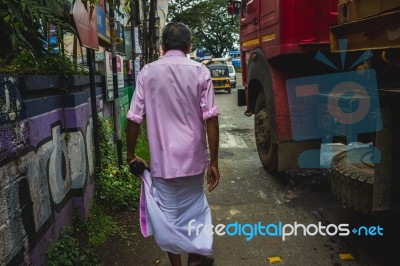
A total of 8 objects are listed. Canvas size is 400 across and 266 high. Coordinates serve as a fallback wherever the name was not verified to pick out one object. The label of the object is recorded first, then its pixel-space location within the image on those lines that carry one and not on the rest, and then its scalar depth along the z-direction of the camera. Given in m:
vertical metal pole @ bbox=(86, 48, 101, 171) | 3.84
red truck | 2.54
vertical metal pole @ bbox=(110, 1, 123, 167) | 4.86
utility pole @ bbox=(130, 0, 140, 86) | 6.41
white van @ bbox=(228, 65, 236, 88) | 27.59
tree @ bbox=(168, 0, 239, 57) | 51.67
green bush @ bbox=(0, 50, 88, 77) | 2.57
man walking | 2.58
